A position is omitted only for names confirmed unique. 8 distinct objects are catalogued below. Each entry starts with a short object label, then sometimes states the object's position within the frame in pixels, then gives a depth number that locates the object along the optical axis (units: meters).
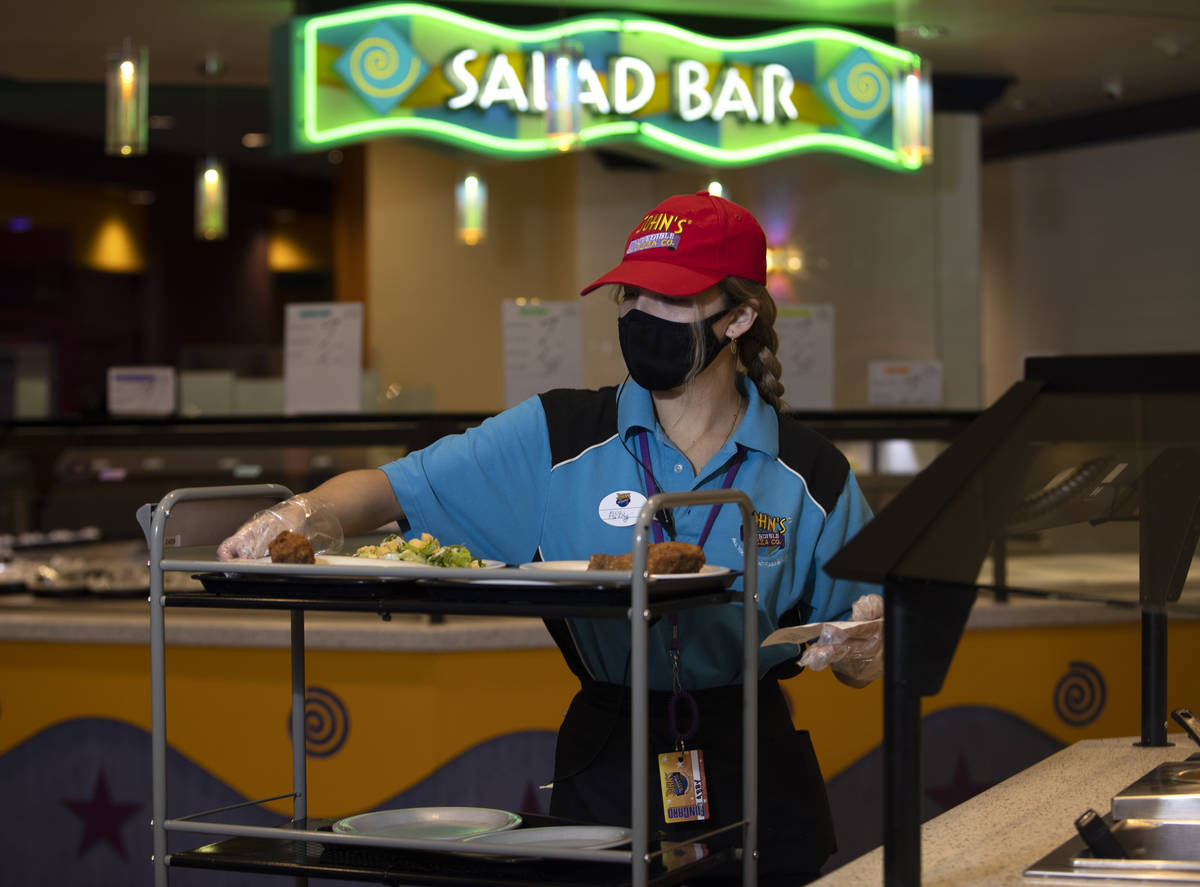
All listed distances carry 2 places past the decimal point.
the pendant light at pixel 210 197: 5.41
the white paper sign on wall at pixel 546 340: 4.20
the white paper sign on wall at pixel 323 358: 4.25
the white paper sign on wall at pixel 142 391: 4.38
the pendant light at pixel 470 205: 5.69
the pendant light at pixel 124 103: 4.27
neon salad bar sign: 4.84
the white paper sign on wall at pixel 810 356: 4.67
